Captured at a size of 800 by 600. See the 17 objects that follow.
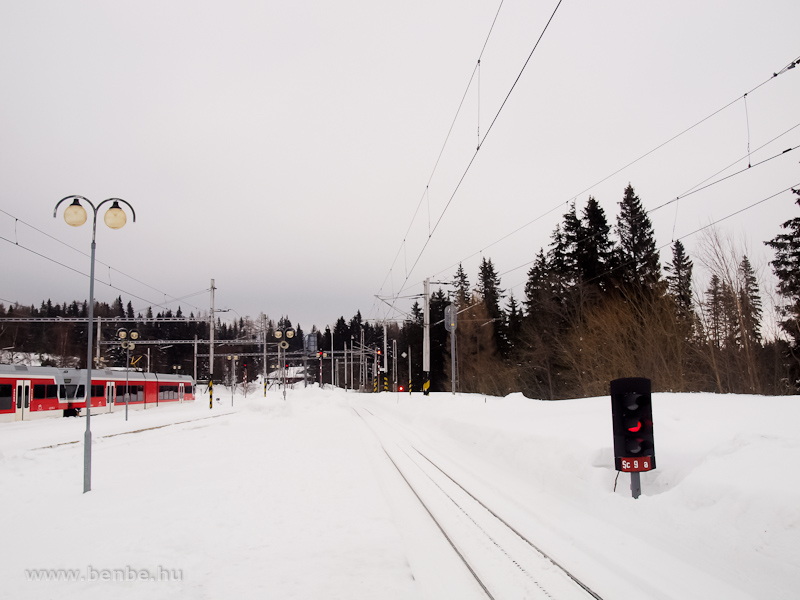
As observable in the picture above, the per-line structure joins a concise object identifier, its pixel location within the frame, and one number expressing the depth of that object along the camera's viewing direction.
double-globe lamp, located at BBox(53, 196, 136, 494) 9.35
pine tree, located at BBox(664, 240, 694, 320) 26.59
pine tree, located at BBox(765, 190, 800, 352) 22.73
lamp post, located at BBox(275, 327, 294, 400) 37.72
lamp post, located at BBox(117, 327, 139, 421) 26.42
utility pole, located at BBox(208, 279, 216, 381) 38.25
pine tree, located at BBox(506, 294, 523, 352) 59.71
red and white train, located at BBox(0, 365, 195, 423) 29.91
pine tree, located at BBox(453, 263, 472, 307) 82.75
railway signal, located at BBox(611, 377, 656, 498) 6.76
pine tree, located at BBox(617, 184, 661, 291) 40.55
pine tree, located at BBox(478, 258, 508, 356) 68.94
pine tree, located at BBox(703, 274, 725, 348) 23.66
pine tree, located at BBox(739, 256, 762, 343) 22.97
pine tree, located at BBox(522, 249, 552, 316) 47.66
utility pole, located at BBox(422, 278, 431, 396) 32.41
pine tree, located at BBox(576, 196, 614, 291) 43.88
